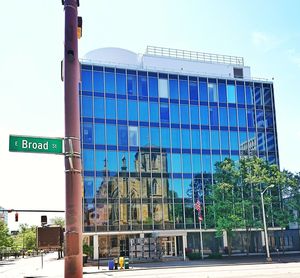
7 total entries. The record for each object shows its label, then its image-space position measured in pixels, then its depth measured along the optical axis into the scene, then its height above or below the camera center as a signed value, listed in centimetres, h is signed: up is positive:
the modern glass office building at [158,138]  5531 +1051
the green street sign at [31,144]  552 +99
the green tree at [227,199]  5097 +171
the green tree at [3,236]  7373 -253
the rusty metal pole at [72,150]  474 +81
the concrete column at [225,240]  6100 -385
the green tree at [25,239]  10681 -494
